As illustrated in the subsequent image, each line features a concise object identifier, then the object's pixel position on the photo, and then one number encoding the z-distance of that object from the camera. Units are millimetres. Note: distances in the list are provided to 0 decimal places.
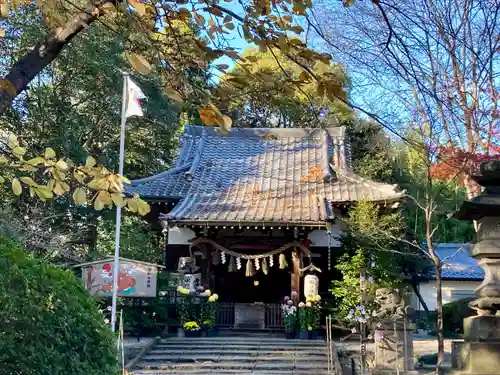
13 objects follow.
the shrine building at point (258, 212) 14258
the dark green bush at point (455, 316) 20297
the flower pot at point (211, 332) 14227
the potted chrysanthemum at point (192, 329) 13891
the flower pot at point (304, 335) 13852
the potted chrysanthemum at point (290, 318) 13938
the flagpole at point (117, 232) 10427
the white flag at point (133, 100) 12180
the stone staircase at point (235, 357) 11375
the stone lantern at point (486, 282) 6762
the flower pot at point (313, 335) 13953
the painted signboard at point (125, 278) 12195
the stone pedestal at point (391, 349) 11055
